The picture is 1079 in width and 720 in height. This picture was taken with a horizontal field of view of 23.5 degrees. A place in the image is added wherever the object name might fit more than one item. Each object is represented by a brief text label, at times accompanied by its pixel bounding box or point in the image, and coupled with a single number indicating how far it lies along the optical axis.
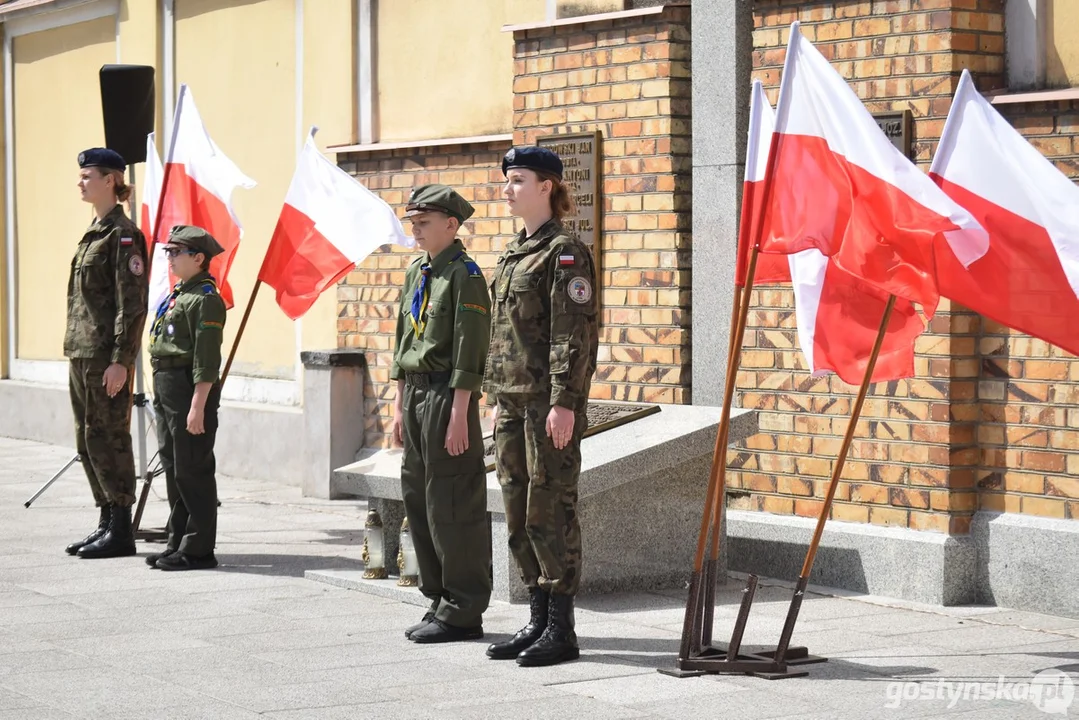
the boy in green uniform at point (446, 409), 10.61
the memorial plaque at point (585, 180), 14.81
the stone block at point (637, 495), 12.12
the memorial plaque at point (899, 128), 12.42
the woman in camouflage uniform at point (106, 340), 14.36
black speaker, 17.44
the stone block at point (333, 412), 18.73
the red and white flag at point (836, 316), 10.30
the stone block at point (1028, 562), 11.68
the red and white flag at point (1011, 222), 9.19
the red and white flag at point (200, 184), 15.59
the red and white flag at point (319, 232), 14.36
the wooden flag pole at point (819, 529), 9.78
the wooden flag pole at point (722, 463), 9.68
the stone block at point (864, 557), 12.22
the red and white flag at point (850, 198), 9.26
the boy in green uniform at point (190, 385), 13.62
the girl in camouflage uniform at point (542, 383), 10.08
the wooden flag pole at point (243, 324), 14.76
